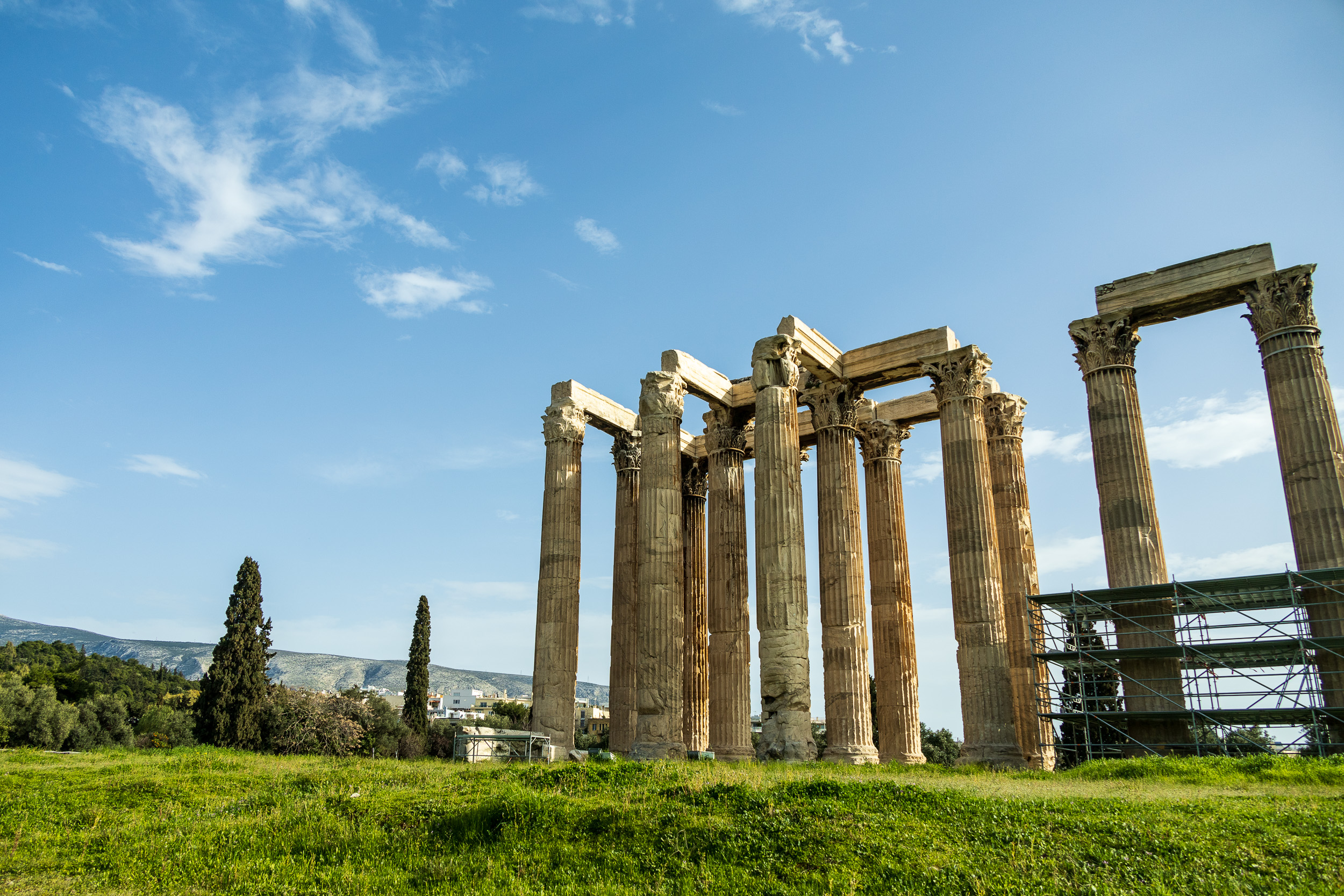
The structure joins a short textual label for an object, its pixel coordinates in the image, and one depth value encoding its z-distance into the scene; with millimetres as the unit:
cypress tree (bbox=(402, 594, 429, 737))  60312
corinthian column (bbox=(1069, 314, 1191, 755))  26250
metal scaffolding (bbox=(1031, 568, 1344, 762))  24719
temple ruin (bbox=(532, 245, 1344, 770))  26375
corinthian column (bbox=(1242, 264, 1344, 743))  25047
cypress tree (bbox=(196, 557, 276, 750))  46406
